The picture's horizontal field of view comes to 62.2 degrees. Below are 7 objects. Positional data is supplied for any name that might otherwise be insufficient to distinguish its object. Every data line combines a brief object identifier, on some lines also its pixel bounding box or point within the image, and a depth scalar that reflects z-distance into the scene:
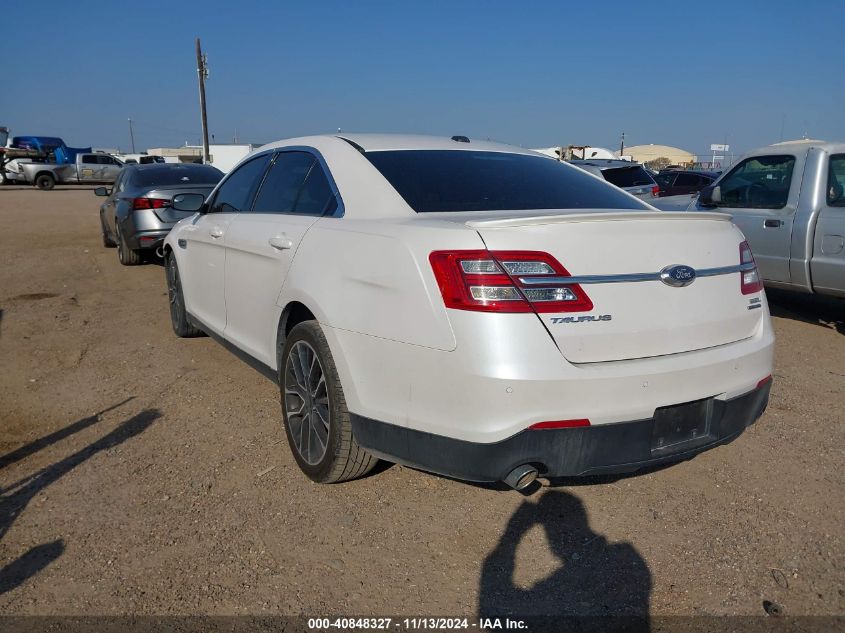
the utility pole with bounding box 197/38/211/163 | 30.70
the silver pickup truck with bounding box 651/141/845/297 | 6.09
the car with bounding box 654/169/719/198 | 15.93
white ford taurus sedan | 2.42
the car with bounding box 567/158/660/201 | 12.92
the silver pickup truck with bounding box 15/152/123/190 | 34.66
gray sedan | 8.98
